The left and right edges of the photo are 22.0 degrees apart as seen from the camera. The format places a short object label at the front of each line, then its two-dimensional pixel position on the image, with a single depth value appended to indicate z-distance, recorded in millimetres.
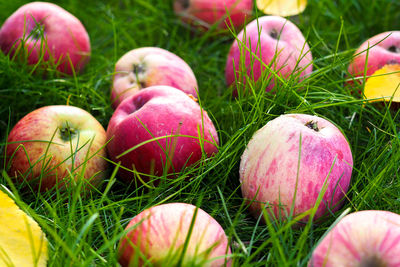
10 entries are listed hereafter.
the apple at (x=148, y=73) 727
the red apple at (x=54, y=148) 664
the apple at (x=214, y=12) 858
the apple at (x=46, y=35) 756
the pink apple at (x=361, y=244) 563
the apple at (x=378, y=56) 728
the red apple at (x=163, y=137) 653
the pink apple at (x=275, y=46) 728
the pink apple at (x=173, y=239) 570
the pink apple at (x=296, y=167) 622
